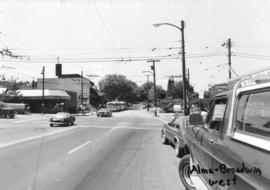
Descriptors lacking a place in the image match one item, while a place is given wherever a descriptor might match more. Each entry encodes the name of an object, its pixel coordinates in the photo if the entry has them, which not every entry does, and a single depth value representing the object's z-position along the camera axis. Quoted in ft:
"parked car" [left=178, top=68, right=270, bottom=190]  8.34
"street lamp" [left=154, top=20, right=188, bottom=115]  84.12
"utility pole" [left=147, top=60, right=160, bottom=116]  185.96
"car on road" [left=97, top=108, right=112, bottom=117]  164.35
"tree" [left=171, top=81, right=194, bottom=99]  398.01
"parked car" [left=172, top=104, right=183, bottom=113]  203.21
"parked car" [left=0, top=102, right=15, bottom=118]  146.61
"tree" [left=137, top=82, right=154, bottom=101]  467.89
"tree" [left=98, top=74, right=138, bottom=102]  378.53
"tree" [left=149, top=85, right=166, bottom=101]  471.33
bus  257.44
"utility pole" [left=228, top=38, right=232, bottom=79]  117.54
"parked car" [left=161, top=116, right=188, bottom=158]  33.04
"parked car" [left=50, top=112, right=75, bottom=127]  89.51
